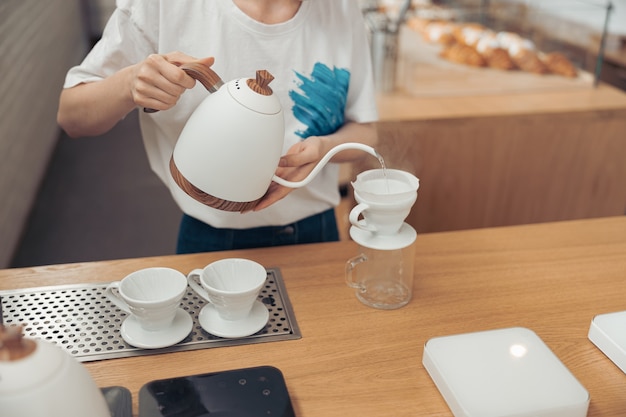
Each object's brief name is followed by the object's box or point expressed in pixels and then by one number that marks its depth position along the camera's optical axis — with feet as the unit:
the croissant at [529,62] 8.34
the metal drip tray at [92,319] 2.99
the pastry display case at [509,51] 7.90
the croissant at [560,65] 8.27
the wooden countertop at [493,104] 7.08
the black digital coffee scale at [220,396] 2.50
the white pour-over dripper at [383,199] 3.09
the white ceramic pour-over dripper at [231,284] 3.01
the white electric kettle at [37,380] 1.97
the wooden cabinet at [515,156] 7.14
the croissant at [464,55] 8.52
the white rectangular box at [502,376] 2.56
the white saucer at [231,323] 3.06
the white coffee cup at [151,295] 2.90
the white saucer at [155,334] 2.97
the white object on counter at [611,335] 2.94
